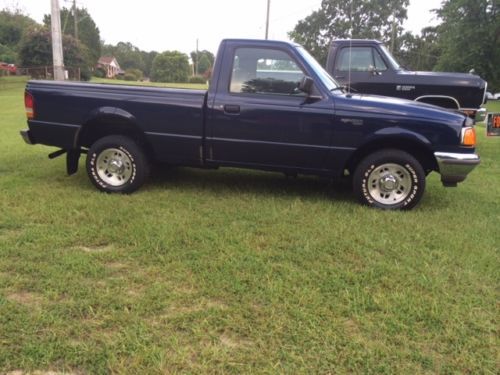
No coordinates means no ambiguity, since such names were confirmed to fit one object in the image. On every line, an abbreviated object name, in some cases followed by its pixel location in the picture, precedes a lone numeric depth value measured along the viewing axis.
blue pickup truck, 5.01
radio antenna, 8.80
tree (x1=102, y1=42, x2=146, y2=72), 110.94
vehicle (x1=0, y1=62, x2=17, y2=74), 44.11
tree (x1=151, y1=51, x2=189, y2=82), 74.19
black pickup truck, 8.68
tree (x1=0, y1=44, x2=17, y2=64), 61.88
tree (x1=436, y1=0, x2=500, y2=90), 29.33
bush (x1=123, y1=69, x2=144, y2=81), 65.15
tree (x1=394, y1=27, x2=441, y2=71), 60.38
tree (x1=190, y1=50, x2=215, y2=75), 97.55
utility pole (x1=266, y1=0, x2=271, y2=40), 34.51
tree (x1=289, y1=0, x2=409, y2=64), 58.81
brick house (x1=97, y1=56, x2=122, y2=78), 71.07
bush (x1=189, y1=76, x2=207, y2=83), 62.05
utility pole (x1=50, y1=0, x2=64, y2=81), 13.19
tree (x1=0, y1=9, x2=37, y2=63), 68.56
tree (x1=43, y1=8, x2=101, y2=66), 59.08
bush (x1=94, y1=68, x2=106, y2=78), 56.69
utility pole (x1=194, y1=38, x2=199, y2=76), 96.38
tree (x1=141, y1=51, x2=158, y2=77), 114.26
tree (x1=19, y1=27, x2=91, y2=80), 43.22
